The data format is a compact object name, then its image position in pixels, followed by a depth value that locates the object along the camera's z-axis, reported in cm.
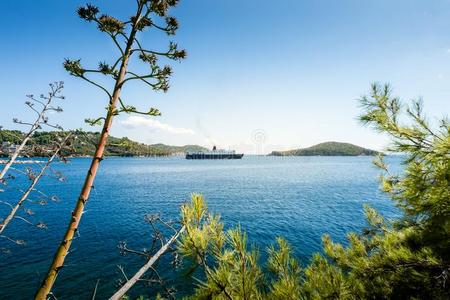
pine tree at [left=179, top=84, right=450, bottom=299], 348
